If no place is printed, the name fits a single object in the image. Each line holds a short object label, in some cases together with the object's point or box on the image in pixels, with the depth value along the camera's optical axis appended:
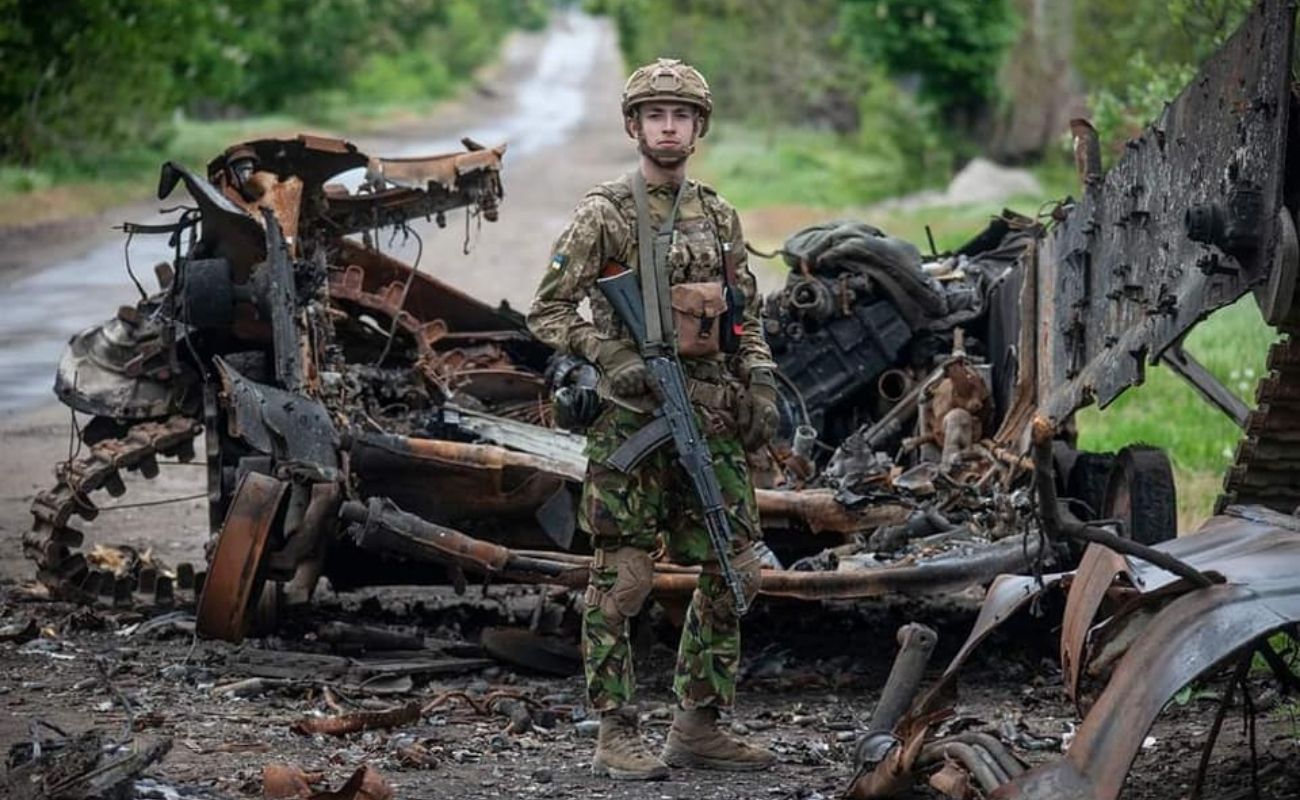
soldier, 12.23
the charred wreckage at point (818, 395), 11.42
